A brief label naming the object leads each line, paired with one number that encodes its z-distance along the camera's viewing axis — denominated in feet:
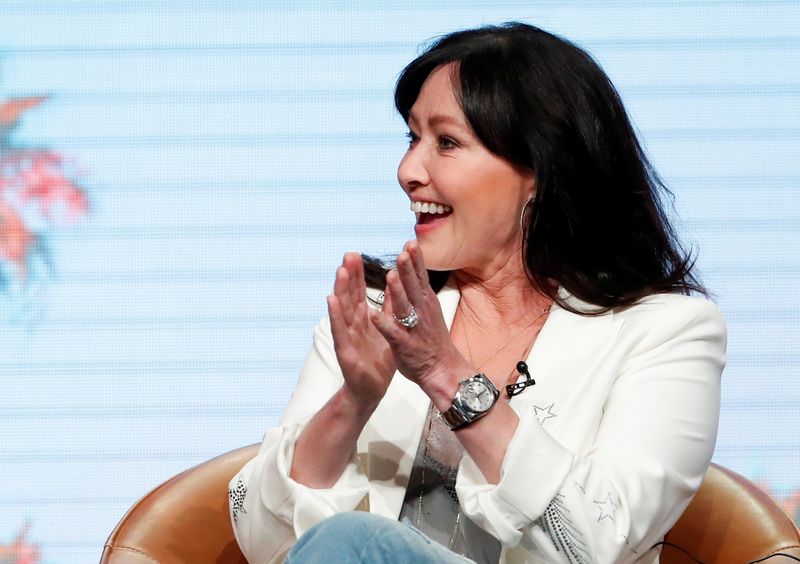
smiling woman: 24.02
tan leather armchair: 24.57
